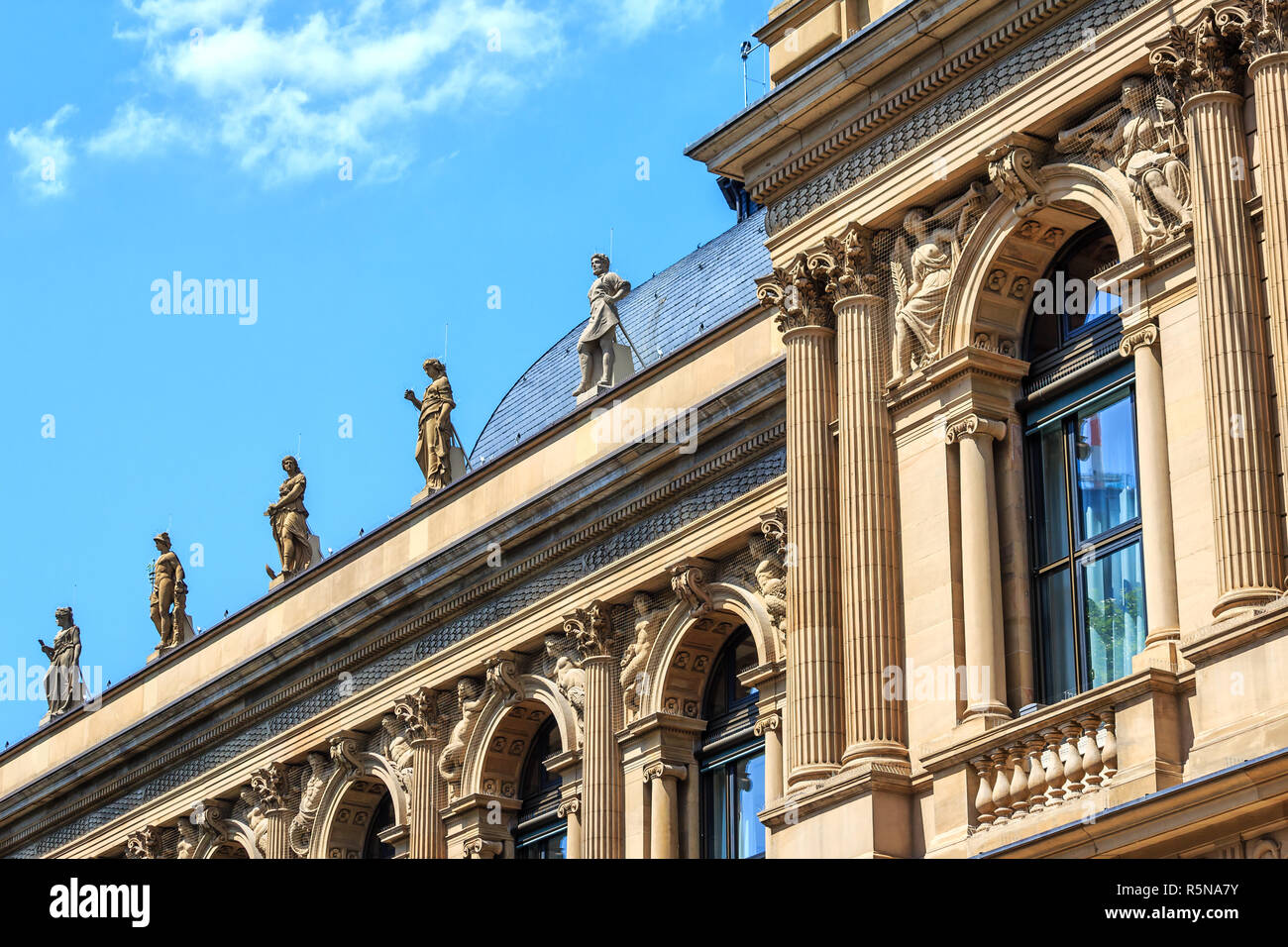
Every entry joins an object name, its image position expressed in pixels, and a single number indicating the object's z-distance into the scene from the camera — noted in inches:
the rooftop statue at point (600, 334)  1438.2
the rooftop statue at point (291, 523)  1606.8
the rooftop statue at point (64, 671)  1852.9
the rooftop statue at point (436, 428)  1504.7
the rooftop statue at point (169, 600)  1715.1
